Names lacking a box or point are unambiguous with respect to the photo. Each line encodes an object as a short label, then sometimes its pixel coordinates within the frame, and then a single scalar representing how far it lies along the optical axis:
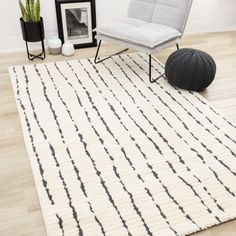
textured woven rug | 1.60
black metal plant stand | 3.26
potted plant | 3.06
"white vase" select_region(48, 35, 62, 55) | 3.36
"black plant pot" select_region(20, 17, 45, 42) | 3.07
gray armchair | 2.77
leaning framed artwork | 3.38
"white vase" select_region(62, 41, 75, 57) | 3.35
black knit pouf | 2.60
